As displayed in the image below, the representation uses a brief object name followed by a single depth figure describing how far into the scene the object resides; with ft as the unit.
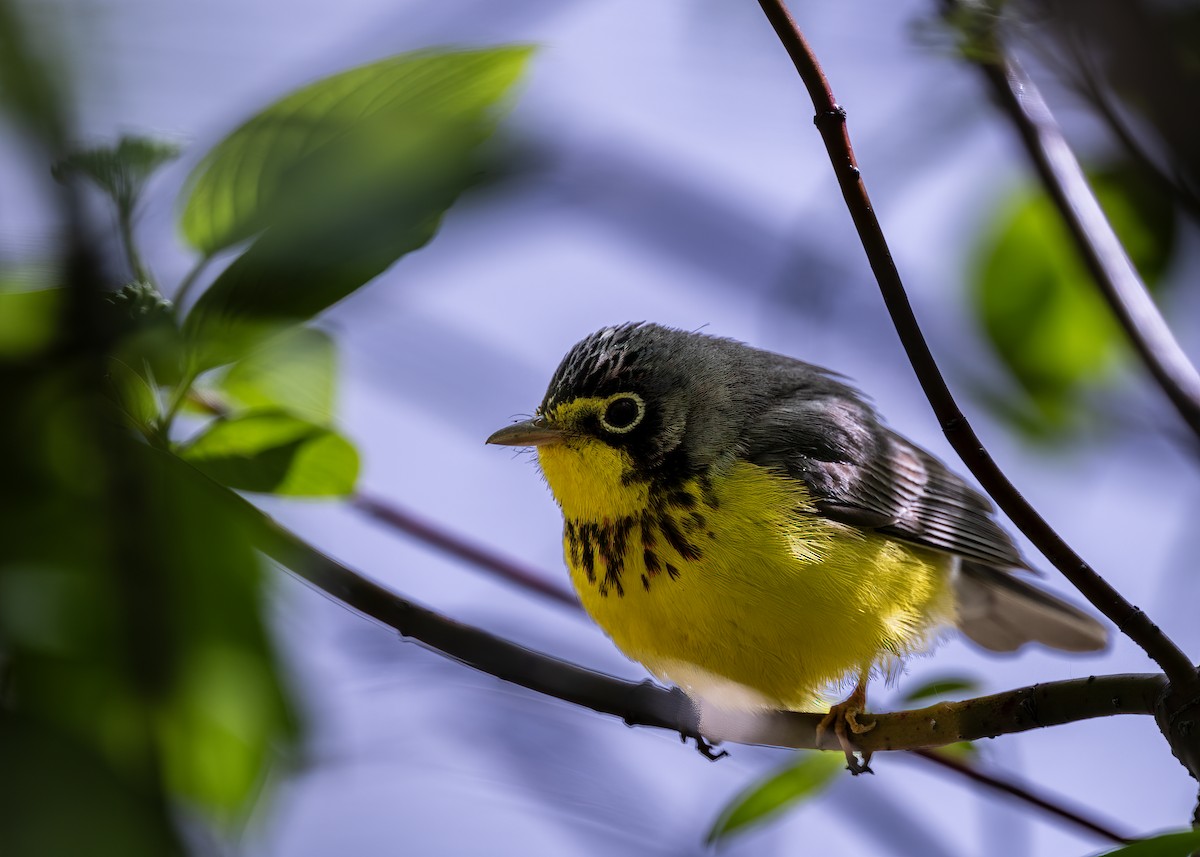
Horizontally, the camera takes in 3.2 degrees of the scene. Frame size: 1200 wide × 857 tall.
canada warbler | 10.84
